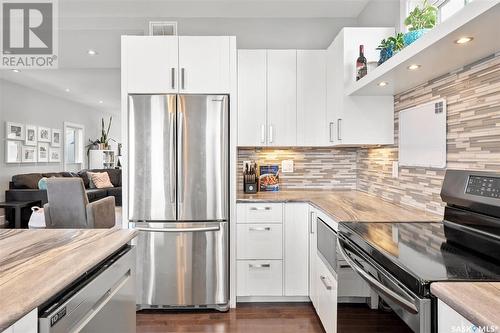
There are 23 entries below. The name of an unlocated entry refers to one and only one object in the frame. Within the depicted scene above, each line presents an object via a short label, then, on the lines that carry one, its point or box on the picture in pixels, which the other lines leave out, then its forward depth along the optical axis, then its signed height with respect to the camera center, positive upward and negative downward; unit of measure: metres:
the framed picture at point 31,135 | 7.27 +0.61
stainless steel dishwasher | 0.97 -0.46
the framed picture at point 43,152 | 7.71 +0.28
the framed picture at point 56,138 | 8.27 +0.64
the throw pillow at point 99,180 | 7.82 -0.35
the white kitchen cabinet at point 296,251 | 2.85 -0.72
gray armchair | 3.81 -0.47
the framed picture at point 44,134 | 7.72 +0.68
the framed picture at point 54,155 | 8.17 +0.22
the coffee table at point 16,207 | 5.62 -0.69
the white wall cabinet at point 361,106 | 2.68 +0.45
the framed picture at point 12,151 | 6.71 +0.26
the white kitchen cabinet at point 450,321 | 0.78 -0.37
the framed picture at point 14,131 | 6.71 +0.66
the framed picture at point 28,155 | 7.18 +0.20
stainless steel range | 0.98 -0.31
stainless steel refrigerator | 2.77 -0.24
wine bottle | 2.52 +0.73
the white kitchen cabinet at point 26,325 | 0.80 -0.38
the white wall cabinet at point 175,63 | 2.84 +0.83
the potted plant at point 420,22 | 1.87 +0.79
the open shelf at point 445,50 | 1.21 +0.52
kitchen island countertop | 0.87 -0.33
